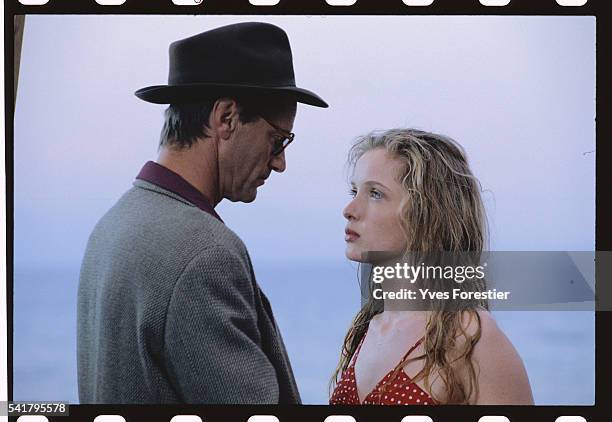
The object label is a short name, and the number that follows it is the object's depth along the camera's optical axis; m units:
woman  5.92
